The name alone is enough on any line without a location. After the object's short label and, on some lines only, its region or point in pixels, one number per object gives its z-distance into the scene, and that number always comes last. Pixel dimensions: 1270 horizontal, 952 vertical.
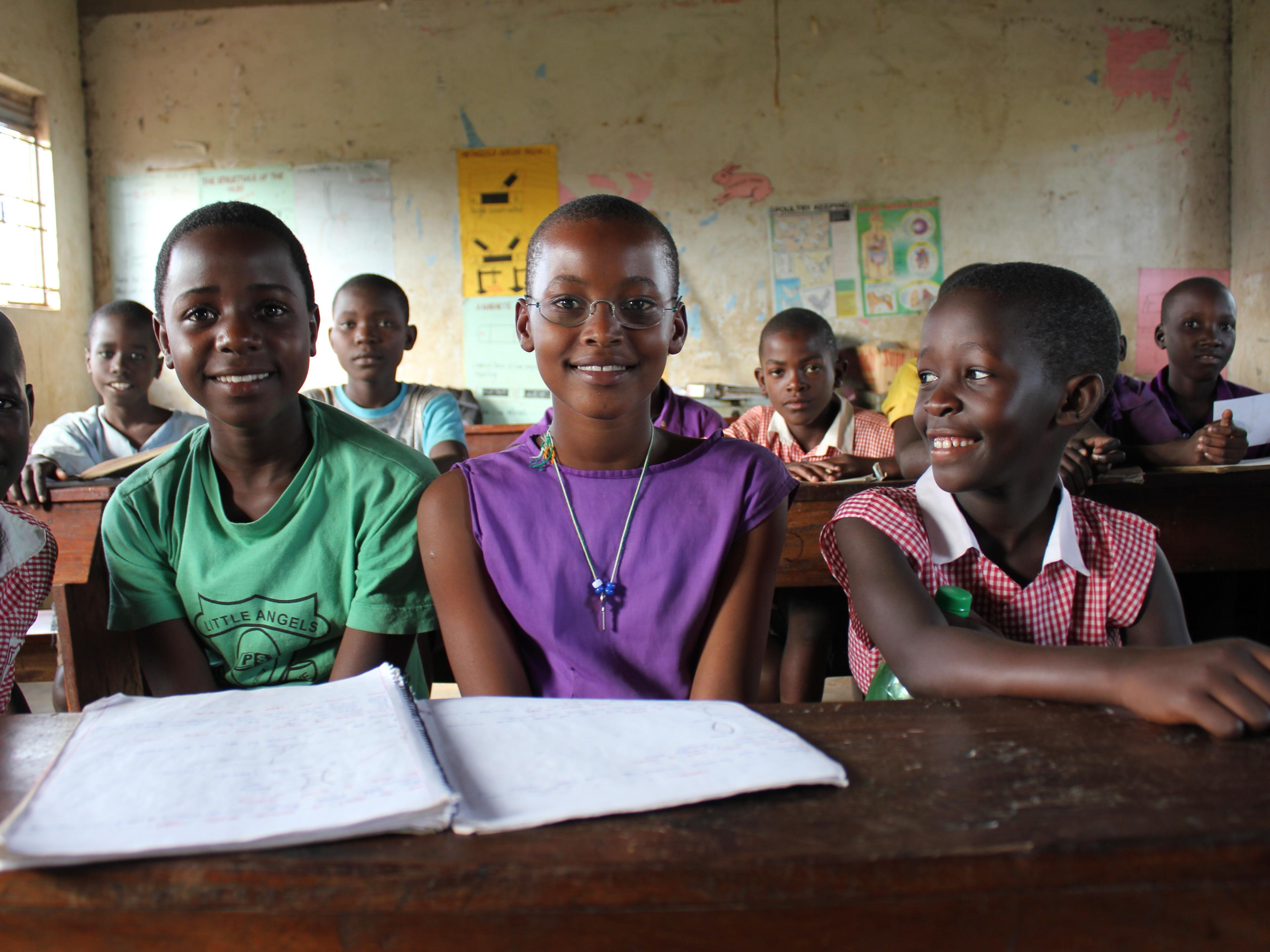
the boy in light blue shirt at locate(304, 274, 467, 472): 2.87
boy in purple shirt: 2.83
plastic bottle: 0.94
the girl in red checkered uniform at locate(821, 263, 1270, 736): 1.06
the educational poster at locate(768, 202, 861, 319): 4.45
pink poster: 4.41
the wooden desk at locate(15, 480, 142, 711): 1.23
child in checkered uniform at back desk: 2.73
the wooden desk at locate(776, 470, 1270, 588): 1.65
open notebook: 0.43
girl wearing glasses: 1.05
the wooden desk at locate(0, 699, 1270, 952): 0.40
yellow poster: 4.52
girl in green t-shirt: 1.12
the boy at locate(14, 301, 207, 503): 2.82
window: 4.24
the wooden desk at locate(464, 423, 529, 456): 4.41
